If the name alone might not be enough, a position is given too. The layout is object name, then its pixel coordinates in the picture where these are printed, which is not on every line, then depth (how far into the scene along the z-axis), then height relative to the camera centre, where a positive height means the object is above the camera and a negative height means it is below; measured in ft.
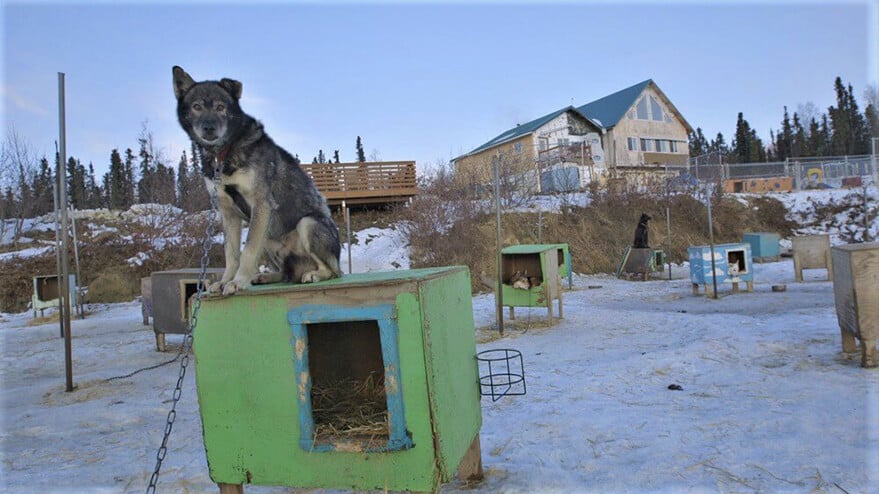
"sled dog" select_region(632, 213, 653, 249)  57.16 +1.32
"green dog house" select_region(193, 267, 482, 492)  7.49 -1.92
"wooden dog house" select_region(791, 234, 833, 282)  43.83 -1.54
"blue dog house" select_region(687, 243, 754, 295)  38.47 -1.91
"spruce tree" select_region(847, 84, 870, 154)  168.33 +34.90
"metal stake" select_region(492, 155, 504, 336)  27.83 -1.64
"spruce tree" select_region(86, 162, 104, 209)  135.13 +25.61
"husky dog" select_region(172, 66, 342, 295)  9.37 +1.59
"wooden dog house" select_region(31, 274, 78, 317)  42.24 -0.32
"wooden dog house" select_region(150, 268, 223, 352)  26.48 -1.01
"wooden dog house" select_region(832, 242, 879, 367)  16.48 -2.06
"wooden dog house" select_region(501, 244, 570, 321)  29.40 -1.37
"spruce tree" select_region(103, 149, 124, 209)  129.29 +27.22
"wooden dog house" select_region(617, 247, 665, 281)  56.13 -1.83
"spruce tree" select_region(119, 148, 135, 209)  117.08 +25.57
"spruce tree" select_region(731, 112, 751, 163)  197.00 +39.28
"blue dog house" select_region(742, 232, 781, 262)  62.85 -0.89
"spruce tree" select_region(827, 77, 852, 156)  174.50 +39.19
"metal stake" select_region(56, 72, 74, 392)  19.76 +2.42
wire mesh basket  17.89 -4.71
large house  100.89 +25.85
